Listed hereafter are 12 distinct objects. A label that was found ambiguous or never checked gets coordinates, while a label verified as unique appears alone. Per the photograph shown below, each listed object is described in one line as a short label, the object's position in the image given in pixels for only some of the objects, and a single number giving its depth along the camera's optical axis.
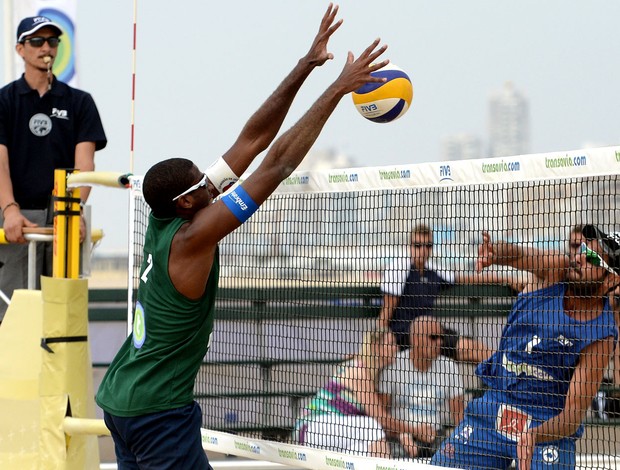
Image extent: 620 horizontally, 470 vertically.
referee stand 12.27
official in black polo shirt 13.69
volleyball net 10.13
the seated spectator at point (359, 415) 11.40
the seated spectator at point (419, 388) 11.27
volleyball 10.22
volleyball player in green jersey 8.80
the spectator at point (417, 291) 11.44
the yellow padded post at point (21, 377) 12.82
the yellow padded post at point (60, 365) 12.26
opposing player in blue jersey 10.04
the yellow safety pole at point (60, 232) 12.35
